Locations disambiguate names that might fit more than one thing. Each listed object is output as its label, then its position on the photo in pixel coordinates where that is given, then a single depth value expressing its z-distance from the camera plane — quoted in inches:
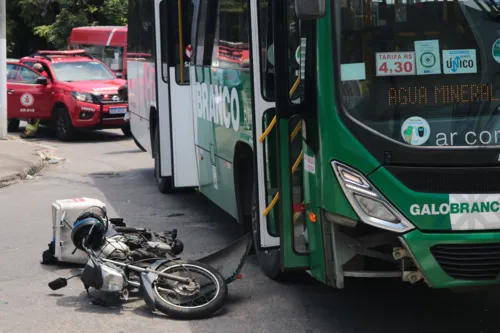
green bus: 221.0
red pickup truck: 816.3
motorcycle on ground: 267.7
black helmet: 292.5
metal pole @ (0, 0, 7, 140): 761.6
